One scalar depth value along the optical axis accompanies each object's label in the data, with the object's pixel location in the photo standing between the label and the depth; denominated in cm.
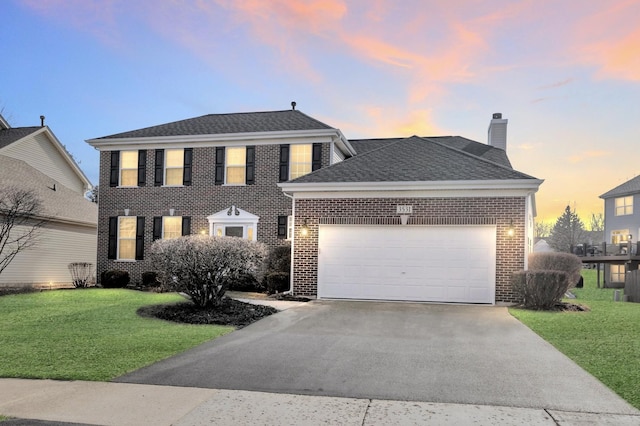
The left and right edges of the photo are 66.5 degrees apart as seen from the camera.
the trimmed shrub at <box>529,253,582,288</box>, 1898
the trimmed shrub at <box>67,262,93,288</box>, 2006
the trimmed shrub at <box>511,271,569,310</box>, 1262
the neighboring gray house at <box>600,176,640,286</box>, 3042
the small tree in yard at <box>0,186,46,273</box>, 1712
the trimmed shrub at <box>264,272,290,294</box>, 1633
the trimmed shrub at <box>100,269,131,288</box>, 1939
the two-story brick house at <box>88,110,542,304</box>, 1411
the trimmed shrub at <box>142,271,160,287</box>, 1908
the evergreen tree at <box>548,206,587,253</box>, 7238
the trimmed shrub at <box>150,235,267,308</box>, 1157
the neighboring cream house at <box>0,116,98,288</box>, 1995
